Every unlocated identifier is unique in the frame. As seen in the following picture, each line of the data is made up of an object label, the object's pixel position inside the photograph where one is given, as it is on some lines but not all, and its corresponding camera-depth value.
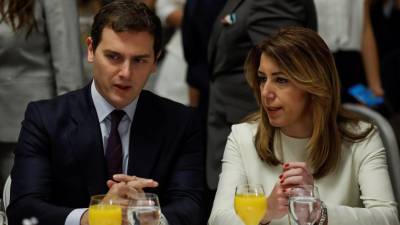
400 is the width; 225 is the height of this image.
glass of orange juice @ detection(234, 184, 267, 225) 4.70
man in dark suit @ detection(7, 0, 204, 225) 5.38
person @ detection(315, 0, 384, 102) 8.60
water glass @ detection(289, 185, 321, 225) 4.54
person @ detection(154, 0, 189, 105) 9.51
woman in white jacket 5.56
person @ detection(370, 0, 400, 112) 9.10
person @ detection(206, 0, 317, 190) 7.01
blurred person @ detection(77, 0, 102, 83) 8.38
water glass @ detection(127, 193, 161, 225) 4.39
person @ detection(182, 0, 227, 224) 7.97
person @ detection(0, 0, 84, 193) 6.88
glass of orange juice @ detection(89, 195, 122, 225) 4.41
